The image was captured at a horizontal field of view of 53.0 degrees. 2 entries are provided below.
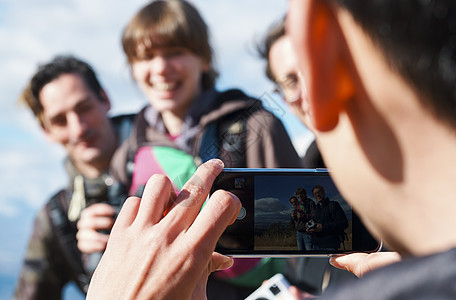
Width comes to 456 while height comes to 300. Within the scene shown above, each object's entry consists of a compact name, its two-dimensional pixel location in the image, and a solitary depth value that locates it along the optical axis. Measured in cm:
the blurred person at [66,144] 295
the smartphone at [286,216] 93
